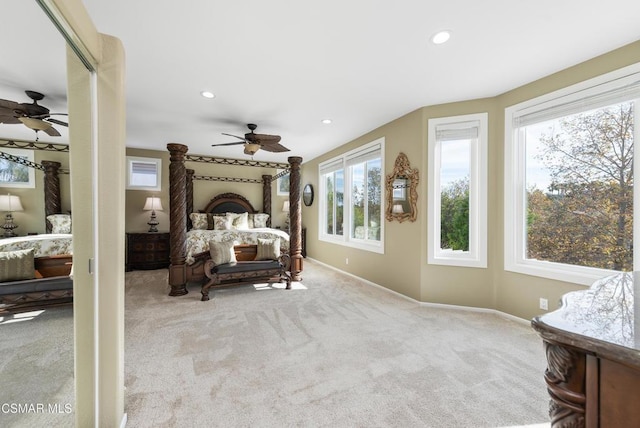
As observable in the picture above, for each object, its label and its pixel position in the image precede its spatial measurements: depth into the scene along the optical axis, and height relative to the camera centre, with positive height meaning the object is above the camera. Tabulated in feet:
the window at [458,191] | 10.93 +0.92
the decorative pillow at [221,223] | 19.95 -0.77
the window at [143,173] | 19.52 +3.02
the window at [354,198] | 15.11 +0.98
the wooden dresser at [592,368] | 2.02 -1.29
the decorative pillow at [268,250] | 14.84 -2.11
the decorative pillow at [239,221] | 20.61 -0.65
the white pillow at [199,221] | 20.03 -0.61
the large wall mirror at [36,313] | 3.70 -1.62
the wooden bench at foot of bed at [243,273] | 12.80 -3.09
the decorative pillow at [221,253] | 13.20 -2.02
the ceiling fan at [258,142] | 12.99 +3.60
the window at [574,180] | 7.74 +1.06
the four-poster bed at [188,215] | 13.24 -0.16
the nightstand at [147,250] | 18.16 -2.63
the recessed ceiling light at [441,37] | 6.97 +4.74
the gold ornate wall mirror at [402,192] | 12.12 +1.02
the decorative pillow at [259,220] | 21.97 -0.61
